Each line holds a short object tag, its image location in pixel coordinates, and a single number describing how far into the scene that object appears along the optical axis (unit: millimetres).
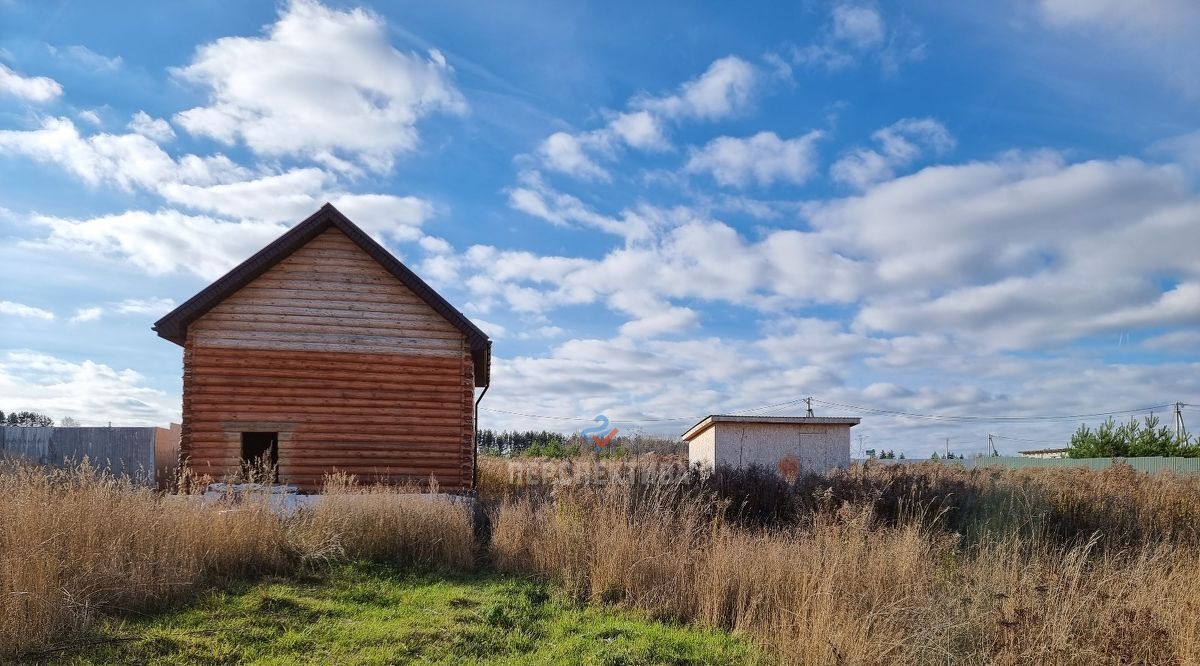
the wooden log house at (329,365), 17266
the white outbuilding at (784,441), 25219
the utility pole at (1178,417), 50400
